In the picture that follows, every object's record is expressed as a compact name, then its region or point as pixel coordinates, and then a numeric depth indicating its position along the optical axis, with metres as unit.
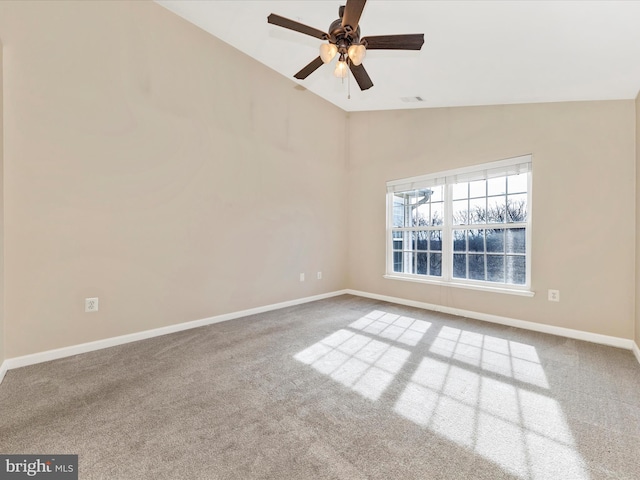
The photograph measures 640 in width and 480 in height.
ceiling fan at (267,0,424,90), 1.87
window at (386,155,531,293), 3.24
